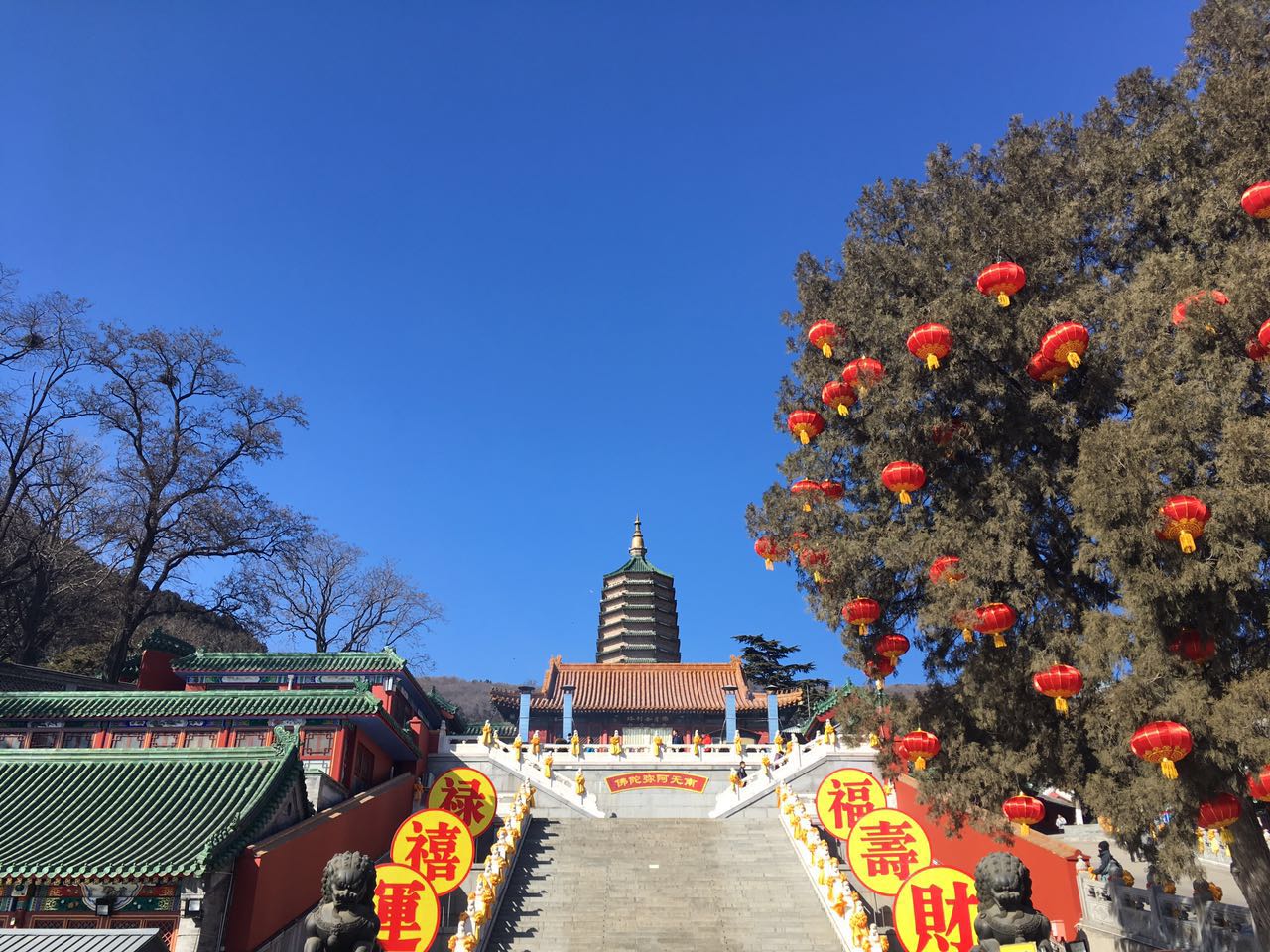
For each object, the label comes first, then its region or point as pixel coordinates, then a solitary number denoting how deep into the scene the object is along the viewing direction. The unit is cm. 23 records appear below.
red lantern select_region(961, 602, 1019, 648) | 973
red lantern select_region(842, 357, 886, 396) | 1125
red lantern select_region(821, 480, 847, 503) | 1236
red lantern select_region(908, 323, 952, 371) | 1026
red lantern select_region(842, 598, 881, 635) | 1127
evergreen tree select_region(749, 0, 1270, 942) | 851
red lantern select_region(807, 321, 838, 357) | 1210
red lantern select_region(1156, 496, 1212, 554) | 807
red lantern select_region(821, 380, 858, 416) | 1148
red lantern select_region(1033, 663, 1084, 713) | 909
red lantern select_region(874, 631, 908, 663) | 1142
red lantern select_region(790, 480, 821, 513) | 1233
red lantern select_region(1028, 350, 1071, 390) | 1002
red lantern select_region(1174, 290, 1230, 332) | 891
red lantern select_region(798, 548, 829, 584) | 1168
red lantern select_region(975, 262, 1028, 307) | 1001
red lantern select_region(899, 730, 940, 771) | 1111
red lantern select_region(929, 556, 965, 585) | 1018
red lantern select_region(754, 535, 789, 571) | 1266
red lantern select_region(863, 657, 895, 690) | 1181
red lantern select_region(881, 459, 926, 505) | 1049
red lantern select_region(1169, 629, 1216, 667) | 859
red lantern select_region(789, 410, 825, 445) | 1218
